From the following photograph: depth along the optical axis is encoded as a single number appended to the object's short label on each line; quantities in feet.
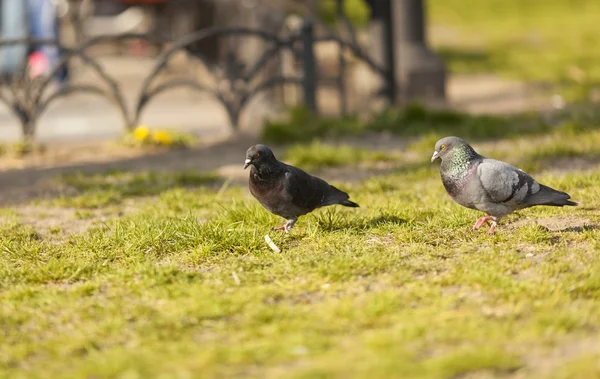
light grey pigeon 35.01
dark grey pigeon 36.81
